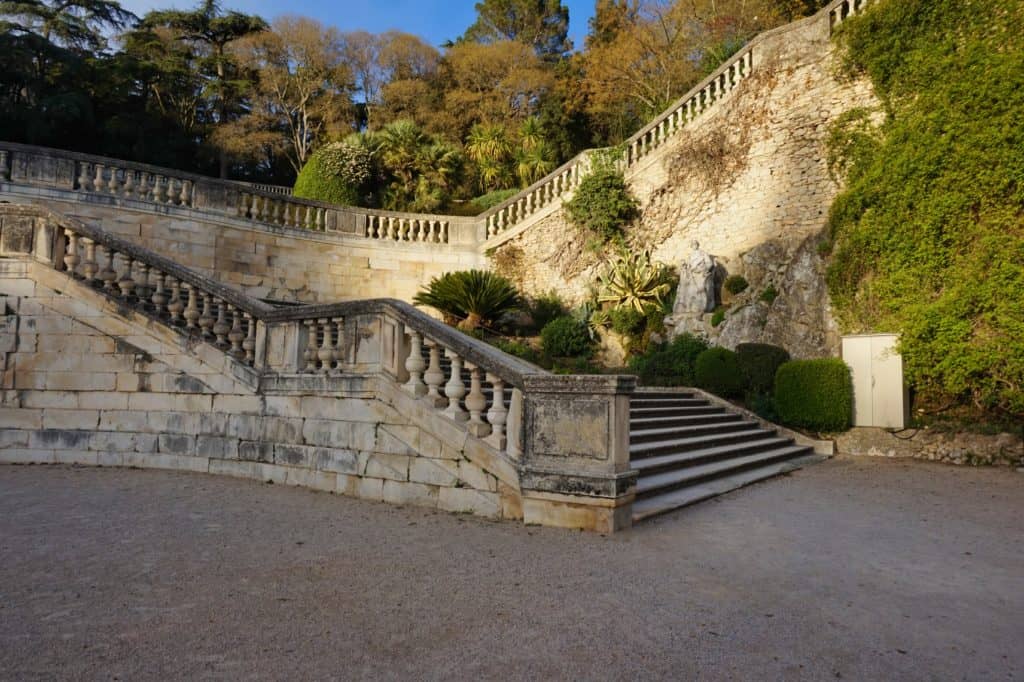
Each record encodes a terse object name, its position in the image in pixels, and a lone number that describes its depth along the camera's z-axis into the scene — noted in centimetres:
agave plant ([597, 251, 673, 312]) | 1331
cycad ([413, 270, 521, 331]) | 1309
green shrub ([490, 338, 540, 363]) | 1236
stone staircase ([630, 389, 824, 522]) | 582
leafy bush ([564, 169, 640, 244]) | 1483
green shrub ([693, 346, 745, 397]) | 1035
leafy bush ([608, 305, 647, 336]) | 1300
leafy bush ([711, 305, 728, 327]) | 1205
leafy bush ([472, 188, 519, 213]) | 2058
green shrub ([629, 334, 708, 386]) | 1131
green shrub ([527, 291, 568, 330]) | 1511
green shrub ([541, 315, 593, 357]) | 1334
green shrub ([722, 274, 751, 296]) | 1247
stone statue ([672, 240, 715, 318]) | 1241
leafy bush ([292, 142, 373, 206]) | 1697
